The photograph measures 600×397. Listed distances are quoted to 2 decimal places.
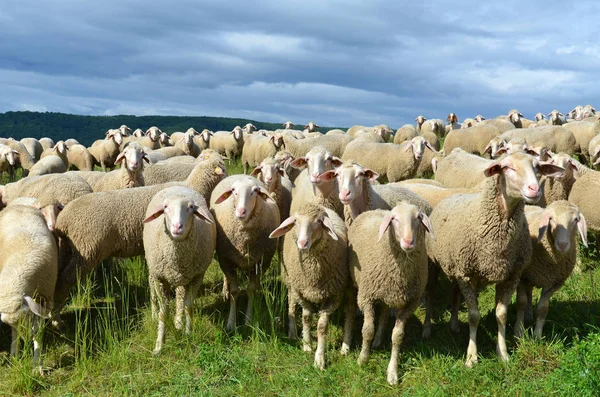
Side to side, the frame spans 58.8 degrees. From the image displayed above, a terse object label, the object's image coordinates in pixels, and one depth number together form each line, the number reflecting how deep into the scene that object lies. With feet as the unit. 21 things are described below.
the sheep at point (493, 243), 16.98
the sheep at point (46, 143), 83.96
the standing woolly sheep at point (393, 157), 41.73
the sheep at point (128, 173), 30.40
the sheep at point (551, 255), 18.37
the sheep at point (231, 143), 76.59
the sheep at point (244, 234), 21.02
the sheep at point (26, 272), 17.95
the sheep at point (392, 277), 16.70
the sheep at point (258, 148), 60.18
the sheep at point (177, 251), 18.74
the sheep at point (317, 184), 23.32
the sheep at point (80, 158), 65.10
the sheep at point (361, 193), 20.33
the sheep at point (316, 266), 17.10
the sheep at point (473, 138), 54.70
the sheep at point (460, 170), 32.86
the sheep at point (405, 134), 72.18
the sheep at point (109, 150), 63.36
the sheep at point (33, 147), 70.38
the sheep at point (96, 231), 21.72
